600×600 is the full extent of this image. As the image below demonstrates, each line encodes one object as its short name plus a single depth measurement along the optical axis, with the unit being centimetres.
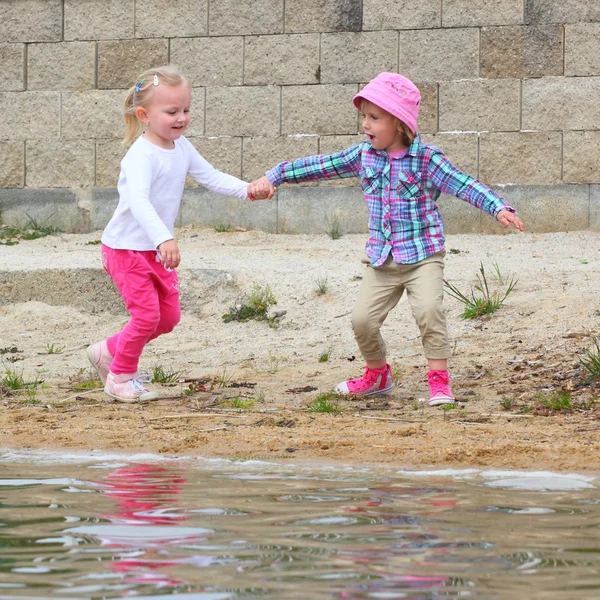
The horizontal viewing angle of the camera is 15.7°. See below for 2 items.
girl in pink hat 981
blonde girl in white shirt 997
